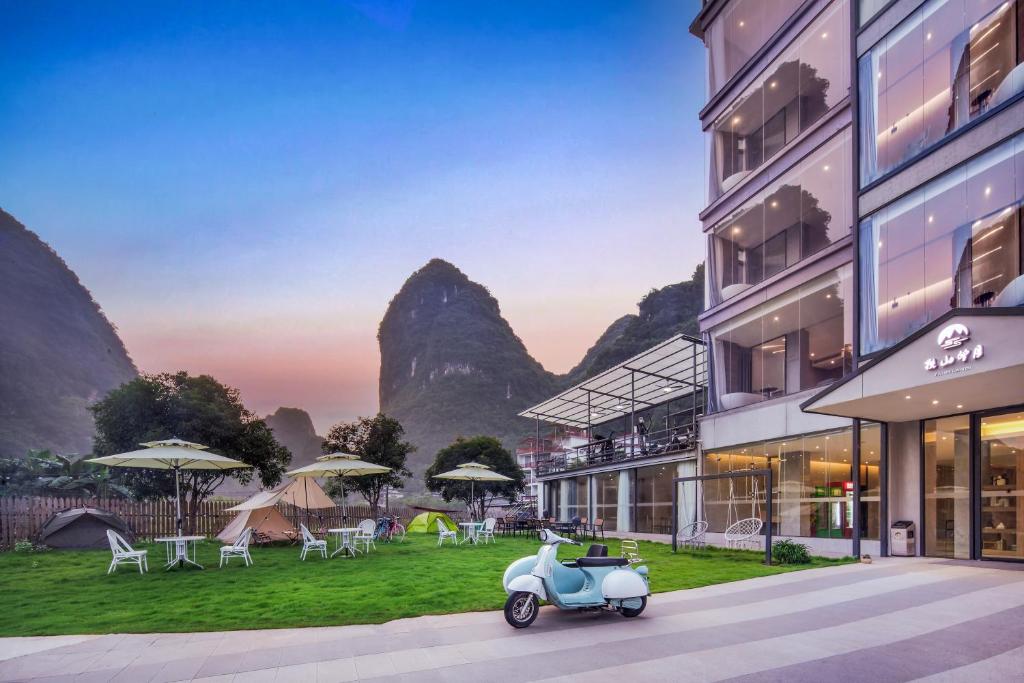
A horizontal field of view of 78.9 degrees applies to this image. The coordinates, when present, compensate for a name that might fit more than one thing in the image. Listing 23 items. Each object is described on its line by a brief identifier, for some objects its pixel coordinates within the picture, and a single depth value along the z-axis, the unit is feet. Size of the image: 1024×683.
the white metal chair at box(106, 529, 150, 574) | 37.00
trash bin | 40.27
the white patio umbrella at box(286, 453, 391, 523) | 53.88
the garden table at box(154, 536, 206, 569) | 38.86
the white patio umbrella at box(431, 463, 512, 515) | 69.05
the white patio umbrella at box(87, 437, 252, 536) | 40.34
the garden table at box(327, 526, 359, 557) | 47.97
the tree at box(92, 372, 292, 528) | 71.00
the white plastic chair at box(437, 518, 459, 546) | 58.00
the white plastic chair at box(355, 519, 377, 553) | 51.19
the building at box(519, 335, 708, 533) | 70.23
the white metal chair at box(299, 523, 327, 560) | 46.26
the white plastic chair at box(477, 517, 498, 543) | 61.11
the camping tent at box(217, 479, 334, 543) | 59.88
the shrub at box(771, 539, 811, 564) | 39.55
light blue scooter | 20.62
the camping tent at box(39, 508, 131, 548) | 52.70
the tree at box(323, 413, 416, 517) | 99.76
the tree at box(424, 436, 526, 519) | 134.31
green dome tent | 85.04
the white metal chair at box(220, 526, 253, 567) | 40.47
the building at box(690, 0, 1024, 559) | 35.47
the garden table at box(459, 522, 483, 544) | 58.68
